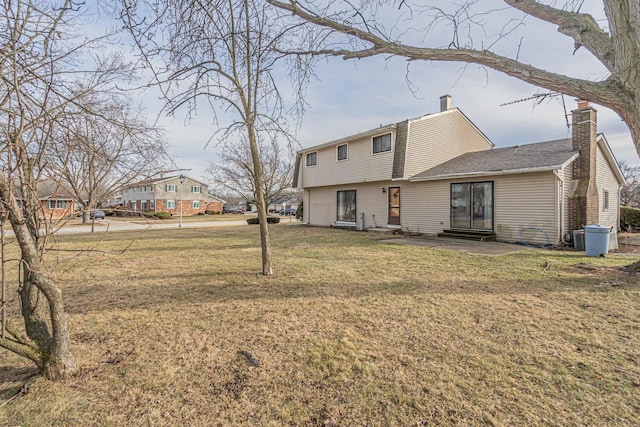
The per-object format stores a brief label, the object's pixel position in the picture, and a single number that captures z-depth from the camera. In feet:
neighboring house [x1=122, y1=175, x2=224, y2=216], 141.69
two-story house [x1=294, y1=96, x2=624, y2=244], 30.81
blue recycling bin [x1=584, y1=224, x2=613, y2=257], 24.56
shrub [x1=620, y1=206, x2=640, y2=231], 44.88
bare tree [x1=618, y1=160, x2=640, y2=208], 72.79
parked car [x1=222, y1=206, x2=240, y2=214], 177.88
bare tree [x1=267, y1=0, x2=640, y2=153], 11.33
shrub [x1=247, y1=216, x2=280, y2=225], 73.97
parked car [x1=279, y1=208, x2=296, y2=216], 171.28
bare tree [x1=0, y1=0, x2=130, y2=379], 6.90
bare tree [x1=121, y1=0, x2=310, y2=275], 13.87
